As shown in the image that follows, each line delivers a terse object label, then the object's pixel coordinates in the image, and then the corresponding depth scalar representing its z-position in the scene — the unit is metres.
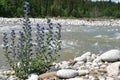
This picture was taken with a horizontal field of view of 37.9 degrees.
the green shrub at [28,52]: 4.51
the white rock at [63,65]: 4.90
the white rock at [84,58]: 5.35
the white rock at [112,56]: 4.82
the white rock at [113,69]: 4.21
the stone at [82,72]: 4.31
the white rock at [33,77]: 4.37
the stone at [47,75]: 4.41
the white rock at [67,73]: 4.25
